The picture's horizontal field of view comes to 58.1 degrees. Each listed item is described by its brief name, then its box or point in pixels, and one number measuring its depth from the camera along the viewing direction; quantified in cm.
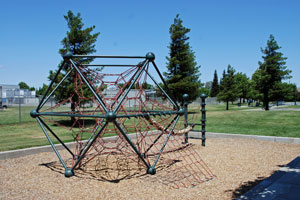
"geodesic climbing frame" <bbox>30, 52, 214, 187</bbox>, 523
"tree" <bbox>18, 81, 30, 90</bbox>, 13438
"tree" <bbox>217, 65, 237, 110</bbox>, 3447
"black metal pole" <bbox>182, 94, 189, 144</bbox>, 907
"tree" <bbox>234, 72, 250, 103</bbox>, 5544
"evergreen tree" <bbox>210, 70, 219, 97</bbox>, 9134
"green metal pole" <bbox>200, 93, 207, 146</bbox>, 884
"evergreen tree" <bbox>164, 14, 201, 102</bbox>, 2698
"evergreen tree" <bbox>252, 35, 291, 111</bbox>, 2844
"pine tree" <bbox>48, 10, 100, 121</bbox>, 1519
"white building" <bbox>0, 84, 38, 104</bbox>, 4489
